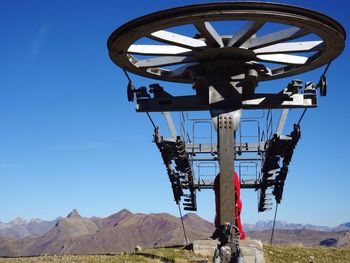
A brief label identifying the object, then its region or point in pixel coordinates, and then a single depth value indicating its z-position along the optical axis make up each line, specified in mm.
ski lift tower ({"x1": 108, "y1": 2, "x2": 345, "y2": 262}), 9555
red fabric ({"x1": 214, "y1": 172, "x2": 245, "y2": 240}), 12227
